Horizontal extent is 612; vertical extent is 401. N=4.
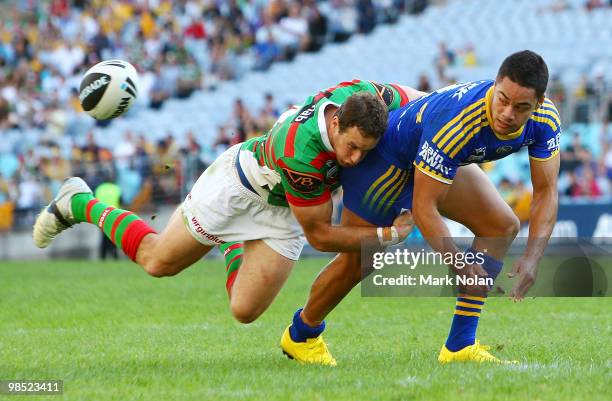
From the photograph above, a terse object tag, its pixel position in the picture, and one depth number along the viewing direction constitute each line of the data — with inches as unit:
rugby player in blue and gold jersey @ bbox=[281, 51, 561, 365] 467.2
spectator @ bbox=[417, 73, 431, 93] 1411.4
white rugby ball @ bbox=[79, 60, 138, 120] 684.1
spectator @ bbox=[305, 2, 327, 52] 1951.3
